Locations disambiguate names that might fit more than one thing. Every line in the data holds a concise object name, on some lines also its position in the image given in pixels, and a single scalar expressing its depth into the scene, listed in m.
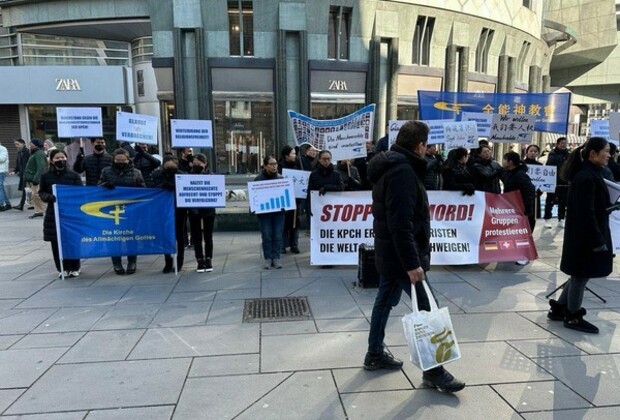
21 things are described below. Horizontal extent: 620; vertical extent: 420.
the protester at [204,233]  6.92
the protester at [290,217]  8.07
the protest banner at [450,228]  6.78
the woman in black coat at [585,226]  4.38
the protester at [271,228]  7.05
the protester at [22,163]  12.71
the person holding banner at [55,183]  6.52
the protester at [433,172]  7.83
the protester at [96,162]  8.18
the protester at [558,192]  10.08
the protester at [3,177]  12.33
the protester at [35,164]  11.33
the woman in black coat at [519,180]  6.90
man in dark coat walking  3.26
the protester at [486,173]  7.15
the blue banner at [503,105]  9.11
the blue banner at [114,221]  6.45
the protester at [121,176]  6.81
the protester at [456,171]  7.07
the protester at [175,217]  6.92
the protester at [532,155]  9.05
